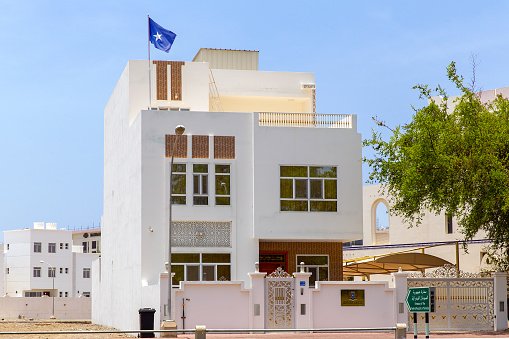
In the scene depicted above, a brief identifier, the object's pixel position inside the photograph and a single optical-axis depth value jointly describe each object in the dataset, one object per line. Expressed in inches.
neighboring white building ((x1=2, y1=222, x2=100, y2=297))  4382.4
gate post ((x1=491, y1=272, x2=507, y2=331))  1278.3
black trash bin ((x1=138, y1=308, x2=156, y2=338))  1321.4
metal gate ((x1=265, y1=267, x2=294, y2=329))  1310.3
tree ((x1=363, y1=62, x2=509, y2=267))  1266.0
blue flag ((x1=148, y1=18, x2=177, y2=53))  1669.5
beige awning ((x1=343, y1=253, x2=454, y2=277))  1594.2
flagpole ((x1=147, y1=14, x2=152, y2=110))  1684.1
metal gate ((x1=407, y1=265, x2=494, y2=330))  1274.6
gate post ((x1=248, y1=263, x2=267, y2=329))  1299.2
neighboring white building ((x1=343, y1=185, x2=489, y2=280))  2100.1
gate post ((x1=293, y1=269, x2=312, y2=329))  1307.8
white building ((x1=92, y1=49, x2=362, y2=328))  1542.8
